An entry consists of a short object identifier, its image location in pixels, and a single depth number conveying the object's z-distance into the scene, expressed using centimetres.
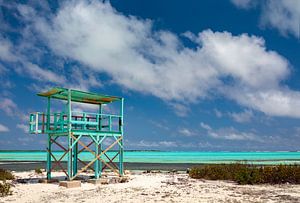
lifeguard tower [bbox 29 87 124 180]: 1988
